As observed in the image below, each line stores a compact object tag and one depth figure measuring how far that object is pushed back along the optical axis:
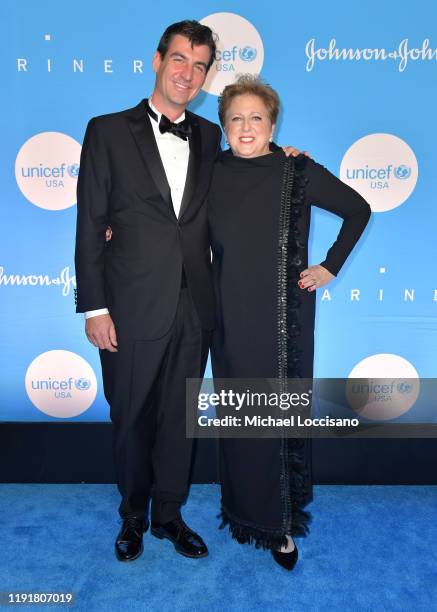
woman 1.90
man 1.91
